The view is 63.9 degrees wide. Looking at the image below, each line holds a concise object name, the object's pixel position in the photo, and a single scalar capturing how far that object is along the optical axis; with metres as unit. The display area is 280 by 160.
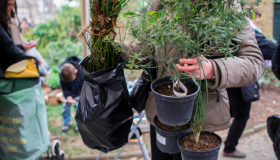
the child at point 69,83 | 3.48
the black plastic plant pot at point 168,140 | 1.25
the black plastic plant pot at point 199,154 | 1.09
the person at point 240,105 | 2.46
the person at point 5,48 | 2.43
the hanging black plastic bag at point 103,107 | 1.29
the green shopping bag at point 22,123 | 2.06
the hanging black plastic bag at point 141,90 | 1.44
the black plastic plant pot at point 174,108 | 1.03
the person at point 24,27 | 5.77
